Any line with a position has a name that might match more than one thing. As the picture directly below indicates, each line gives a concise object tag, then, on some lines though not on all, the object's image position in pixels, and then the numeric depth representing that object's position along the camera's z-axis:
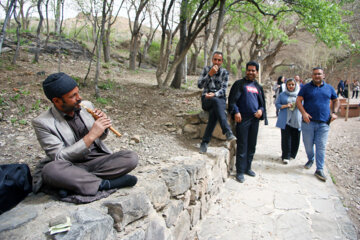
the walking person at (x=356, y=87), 16.44
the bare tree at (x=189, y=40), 7.22
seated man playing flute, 1.97
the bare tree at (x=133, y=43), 13.76
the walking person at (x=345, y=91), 15.12
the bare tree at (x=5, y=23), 5.03
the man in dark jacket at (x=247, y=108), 4.23
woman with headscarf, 4.91
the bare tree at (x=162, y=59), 8.55
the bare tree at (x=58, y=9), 9.33
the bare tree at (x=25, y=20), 17.01
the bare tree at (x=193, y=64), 20.20
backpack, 1.78
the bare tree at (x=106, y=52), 13.75
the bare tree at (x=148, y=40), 16.74
